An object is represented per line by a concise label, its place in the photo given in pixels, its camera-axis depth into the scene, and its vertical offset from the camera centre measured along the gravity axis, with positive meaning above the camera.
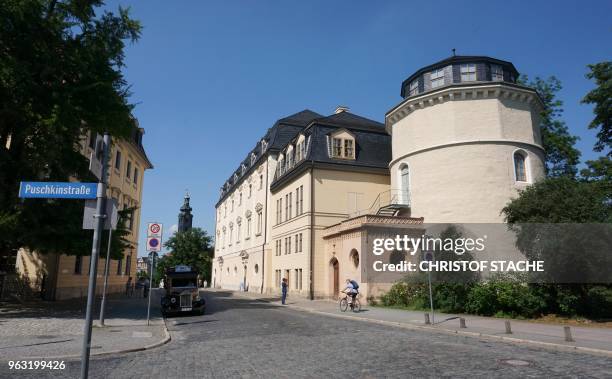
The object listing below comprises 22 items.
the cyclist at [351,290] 22.64 -0.70
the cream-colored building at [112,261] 23.20 +0.92
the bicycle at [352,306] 22.47 -1.55
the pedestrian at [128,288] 34.88 -1.00
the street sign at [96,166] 5.10 +1.30
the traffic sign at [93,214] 5.30 +0.77
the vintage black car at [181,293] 20.11 -0.80
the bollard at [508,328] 13.41 -1.56
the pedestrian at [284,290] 28.89 -0.91
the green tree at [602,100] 26.42 +10.91
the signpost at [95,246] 4.61 +0.33
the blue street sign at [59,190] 5.65 +1.13
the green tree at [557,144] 35.09 +10.80
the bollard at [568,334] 11.68 -1.52
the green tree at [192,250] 81.19 +4.92
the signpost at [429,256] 16.77 +0.80
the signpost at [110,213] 5.54 +0.80
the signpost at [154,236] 15.93 +1.45
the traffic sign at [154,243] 15.91 +1.19
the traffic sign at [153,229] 16.11 +1.72
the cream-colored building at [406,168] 26.48 +7.56
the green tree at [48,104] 15.65 +6.56
